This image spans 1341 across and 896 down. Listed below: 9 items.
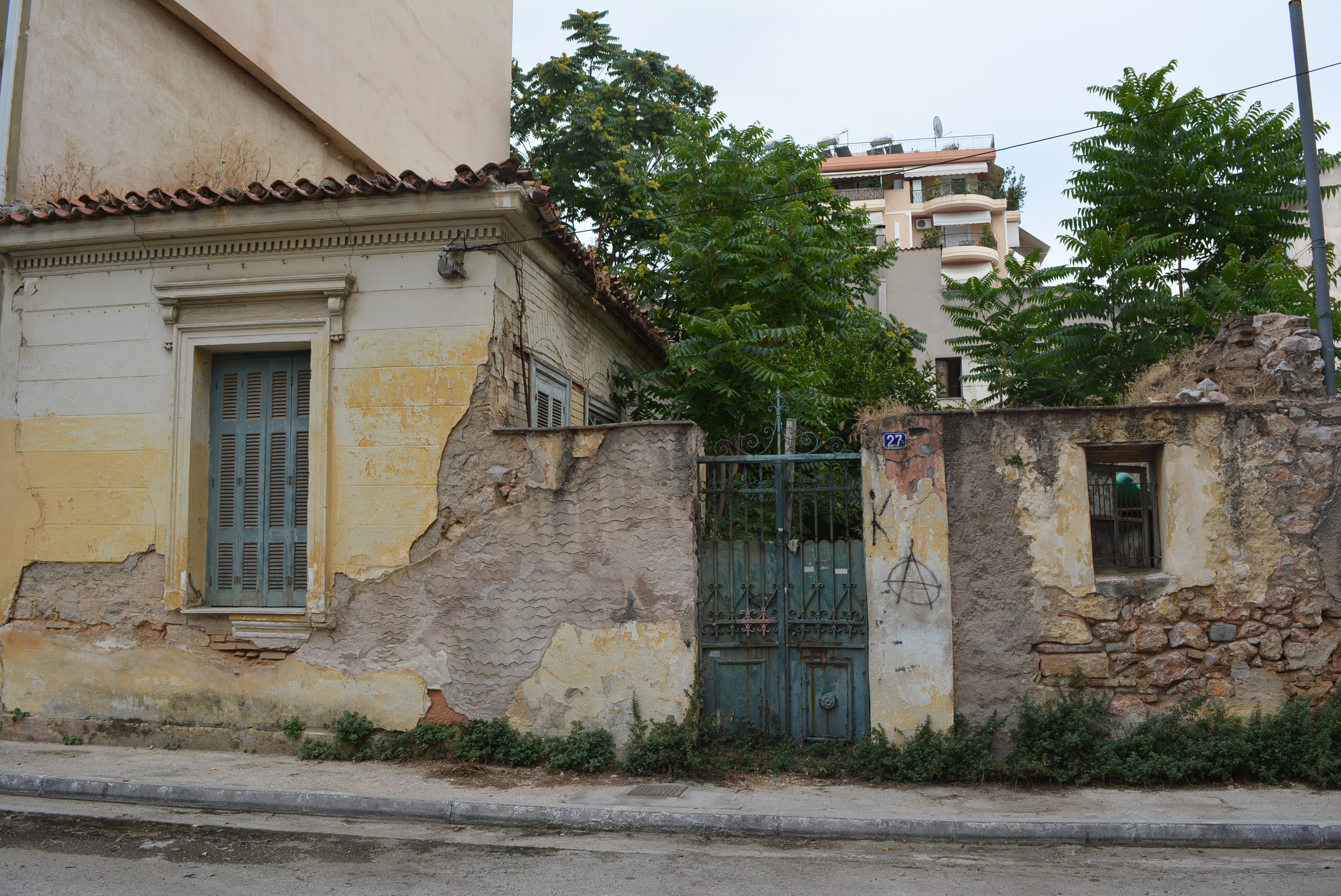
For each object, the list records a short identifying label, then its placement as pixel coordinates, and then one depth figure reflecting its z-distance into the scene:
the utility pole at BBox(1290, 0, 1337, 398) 7.82
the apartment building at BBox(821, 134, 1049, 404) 46.19
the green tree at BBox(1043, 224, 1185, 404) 9.79
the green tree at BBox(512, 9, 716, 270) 16.97
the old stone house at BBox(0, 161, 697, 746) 7.44
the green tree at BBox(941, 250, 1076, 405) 10.57
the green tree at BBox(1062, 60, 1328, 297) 10.44
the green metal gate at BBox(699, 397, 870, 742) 7.27
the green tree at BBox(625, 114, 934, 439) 9.84
